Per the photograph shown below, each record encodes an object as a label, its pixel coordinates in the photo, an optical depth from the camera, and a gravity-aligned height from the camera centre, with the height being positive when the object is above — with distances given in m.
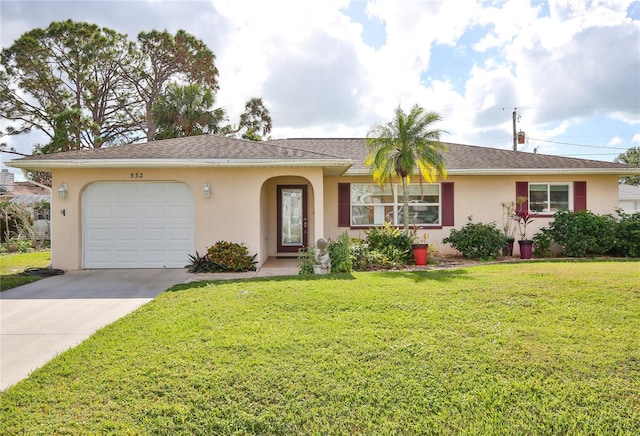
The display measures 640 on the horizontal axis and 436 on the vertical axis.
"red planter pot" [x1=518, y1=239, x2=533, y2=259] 11.91 -0.87
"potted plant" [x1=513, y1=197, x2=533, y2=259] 11.93 -0.14
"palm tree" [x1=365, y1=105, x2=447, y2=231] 11.40 +2.14
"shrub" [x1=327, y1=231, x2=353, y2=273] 9.58 -0.85
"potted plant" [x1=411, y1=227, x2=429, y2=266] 10.76 -0.90
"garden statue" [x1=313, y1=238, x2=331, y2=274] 9.39 -0.91
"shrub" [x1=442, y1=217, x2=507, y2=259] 11.85 -0.65
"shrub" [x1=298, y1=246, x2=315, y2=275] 9.50 -1.04
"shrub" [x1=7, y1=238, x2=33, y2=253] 15.56 -0.92
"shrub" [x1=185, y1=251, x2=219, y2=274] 10.12 -1.15
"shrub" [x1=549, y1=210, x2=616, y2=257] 11.65 -0.45
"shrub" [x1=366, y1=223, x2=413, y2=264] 10.90 -0.66
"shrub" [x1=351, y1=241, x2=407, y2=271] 10.12 -1.01
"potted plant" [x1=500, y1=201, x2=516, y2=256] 12.71 -0.11
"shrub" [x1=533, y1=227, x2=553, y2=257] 12.22 -0.75
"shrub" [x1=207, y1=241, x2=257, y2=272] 10.12 -0.92
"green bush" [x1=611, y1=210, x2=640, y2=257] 11.57 -0.58
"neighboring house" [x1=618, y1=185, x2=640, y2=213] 26.70 +1.31
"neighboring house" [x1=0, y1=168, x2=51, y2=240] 18.15 +0.43
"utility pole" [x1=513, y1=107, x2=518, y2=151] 26.23 +5.92
